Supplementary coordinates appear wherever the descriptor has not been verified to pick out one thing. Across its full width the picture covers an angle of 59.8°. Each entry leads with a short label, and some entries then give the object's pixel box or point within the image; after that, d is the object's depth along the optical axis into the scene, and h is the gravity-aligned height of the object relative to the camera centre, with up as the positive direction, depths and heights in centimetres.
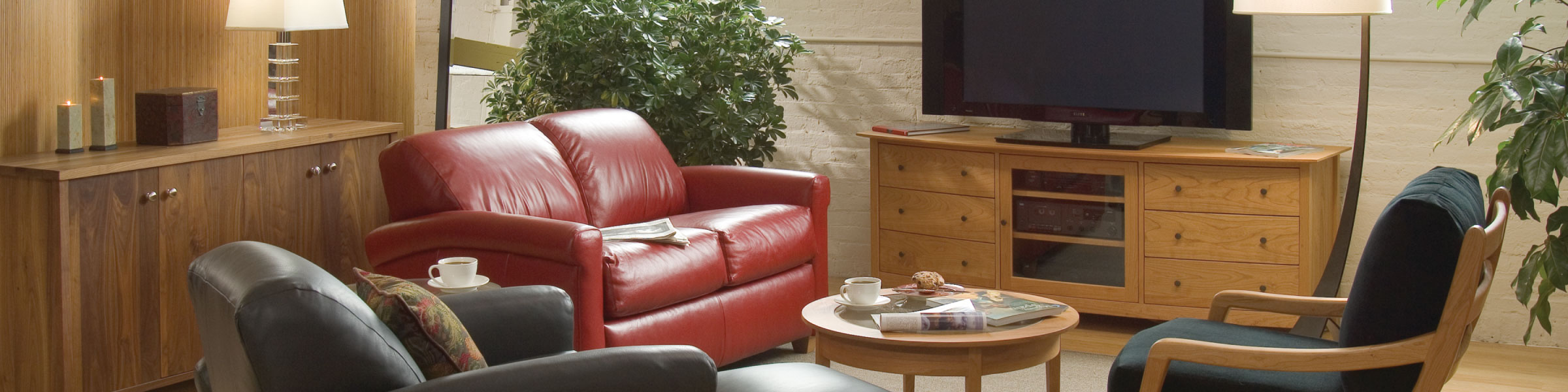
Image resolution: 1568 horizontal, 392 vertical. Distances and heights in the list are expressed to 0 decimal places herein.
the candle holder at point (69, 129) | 355 +4
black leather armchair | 181 -28
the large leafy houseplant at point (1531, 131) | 345 +3
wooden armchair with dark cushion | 224 -31
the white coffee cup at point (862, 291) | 308 -34
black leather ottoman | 241 -43
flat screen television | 450 +27
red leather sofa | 346 -23
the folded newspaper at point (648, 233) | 368 -25
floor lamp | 379 +3
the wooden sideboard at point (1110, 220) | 433 -26
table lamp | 394 +34
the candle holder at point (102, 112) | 364 +8
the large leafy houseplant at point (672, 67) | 483 +27
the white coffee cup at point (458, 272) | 290 -27
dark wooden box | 374 +7
